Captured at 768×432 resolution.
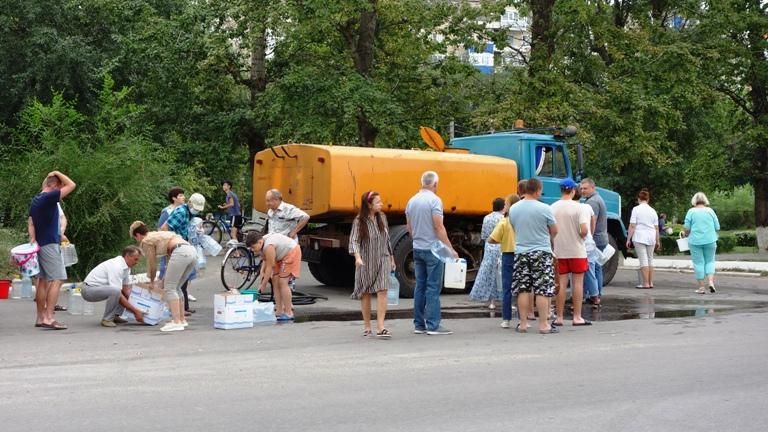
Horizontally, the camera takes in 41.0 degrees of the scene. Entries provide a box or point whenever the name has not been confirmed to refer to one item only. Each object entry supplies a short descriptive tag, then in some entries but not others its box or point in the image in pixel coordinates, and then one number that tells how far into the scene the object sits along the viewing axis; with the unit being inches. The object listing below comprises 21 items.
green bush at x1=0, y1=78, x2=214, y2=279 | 687.7
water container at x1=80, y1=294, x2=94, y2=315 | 540.7
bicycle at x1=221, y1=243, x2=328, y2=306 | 648.4
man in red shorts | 490.0
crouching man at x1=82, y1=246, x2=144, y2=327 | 482.3
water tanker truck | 633.0
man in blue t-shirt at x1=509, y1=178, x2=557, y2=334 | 460.1
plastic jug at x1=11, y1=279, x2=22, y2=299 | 612.4
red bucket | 583.5
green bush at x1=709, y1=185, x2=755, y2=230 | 2778.1
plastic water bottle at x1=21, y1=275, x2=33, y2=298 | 612.4
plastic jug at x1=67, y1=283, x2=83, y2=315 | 540.7
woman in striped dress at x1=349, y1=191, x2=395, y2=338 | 449.7
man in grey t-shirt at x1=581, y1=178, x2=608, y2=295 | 636.1
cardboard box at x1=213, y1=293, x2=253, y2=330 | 480.1
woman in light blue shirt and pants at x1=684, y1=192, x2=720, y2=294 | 682.8
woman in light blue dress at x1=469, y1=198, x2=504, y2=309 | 563.2
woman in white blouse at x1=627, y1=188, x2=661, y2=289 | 732.0
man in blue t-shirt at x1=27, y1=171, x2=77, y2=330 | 469.1
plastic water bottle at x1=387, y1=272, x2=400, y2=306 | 585.6
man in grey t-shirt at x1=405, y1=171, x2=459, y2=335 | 456.1
